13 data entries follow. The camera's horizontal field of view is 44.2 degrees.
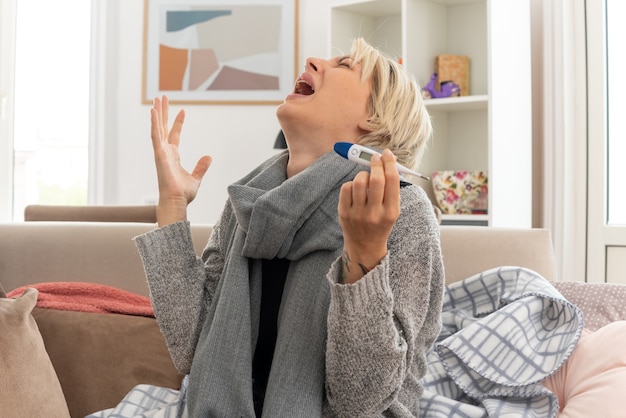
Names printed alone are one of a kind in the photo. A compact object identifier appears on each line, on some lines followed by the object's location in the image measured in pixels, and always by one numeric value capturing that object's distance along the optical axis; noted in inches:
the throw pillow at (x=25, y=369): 59.0
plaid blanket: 57.4
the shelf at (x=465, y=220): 136.3
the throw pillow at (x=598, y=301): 64.1
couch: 68.9
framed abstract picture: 179.2
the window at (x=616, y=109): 144.4
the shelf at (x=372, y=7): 151.3
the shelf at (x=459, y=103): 136.2
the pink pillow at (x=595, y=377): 52.7
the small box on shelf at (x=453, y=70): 145.2
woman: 43.3
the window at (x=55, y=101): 191.5
